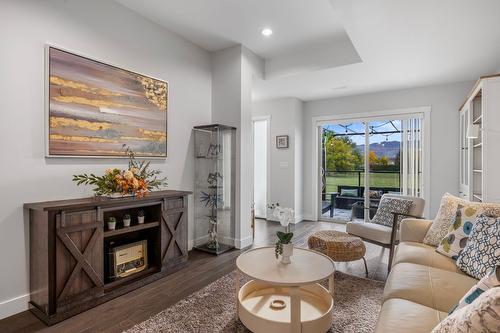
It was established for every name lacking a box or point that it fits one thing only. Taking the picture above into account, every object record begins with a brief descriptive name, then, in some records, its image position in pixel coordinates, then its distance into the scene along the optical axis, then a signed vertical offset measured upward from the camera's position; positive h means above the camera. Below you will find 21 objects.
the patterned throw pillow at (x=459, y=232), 2.07 -0.54
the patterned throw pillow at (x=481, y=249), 1.69 -0.56
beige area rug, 1.91 -1.17
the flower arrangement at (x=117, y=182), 2.47 -0.16
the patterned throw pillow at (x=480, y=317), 0.74 -0.45
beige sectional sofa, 1.27 -0.75
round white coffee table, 1.68 -0.99
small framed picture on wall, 5.52 +0.50
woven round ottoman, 2.65 -0.84
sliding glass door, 4.86 +0.04
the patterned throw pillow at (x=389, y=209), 3.33 -0.57
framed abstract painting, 2.33 +0.57
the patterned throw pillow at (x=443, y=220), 2.32 -0.49
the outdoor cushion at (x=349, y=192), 5.41 -0.56
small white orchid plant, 1.97 -0.45
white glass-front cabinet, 2.71 +0.33
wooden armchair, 2.97 -0.77
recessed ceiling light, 3.34 +1.71
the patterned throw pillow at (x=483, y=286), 1.03 -0.48
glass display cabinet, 3.62 -0.31
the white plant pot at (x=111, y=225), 2.48 -0.56
